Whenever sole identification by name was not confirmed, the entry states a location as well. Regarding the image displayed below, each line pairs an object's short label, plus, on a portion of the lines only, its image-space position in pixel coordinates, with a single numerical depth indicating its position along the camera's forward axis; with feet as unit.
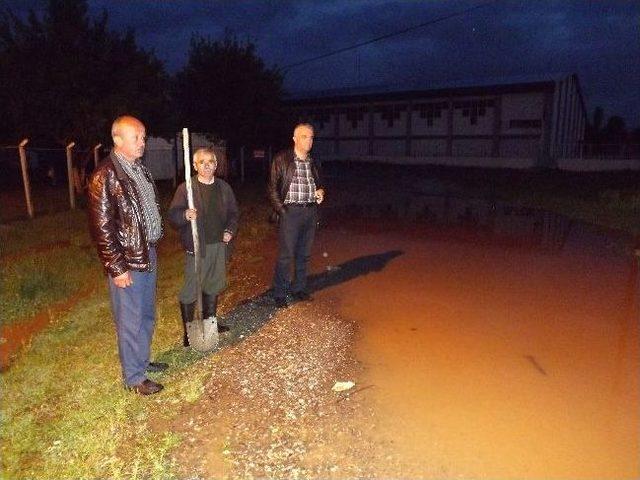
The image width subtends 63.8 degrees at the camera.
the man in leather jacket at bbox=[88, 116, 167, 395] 11.53
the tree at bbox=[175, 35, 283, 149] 72.90
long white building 95.40
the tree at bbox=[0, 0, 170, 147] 46.26
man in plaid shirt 18.52
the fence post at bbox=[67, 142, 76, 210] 40.93
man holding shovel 14.62
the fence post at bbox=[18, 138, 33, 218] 35.84
